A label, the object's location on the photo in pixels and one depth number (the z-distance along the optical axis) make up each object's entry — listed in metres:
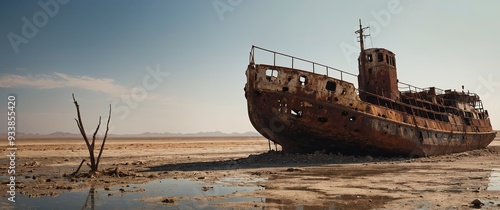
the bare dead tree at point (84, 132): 10.59
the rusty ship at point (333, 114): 15.09
